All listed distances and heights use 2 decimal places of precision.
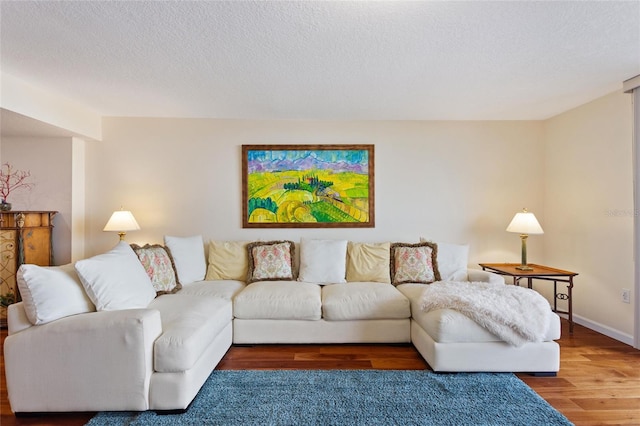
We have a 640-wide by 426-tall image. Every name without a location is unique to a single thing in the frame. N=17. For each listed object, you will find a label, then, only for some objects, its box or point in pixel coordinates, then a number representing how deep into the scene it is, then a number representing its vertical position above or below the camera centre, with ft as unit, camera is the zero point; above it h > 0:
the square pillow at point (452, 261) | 10.90 -1.66
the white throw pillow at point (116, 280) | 6.61 -1.49
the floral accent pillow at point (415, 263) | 10.81 -1.73
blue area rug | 5.93 -3.83
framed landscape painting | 12.50 +1.10
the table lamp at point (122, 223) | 11.09 -0.31
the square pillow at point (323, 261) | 11.00 -1.68
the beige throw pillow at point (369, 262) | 11.05 -1.72
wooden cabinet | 10.41 -1.14
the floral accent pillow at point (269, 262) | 10.93 -1.67
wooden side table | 10.27 -1.97
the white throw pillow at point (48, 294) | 5.97 -1.56
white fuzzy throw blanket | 7.33 -2.29
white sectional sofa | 5.93 -2.43
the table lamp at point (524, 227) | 10.94 -0.46
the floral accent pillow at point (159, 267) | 9.23 -1.61
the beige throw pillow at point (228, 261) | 11.35 -1.70
